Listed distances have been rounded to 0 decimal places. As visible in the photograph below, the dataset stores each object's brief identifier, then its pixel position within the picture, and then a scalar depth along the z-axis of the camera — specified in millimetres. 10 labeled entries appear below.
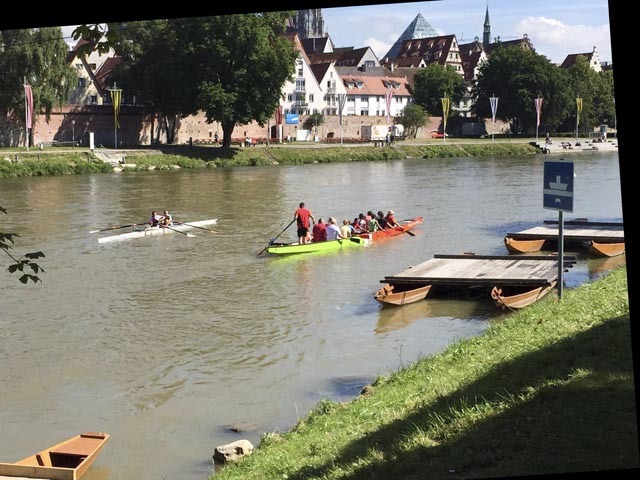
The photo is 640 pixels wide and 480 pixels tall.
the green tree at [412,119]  86375
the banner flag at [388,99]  79625
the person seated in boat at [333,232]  23547
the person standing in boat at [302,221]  23078
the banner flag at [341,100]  89000
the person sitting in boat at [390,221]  25953
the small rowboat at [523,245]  22609
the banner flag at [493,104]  81581
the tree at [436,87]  93250
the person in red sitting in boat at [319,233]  23359
